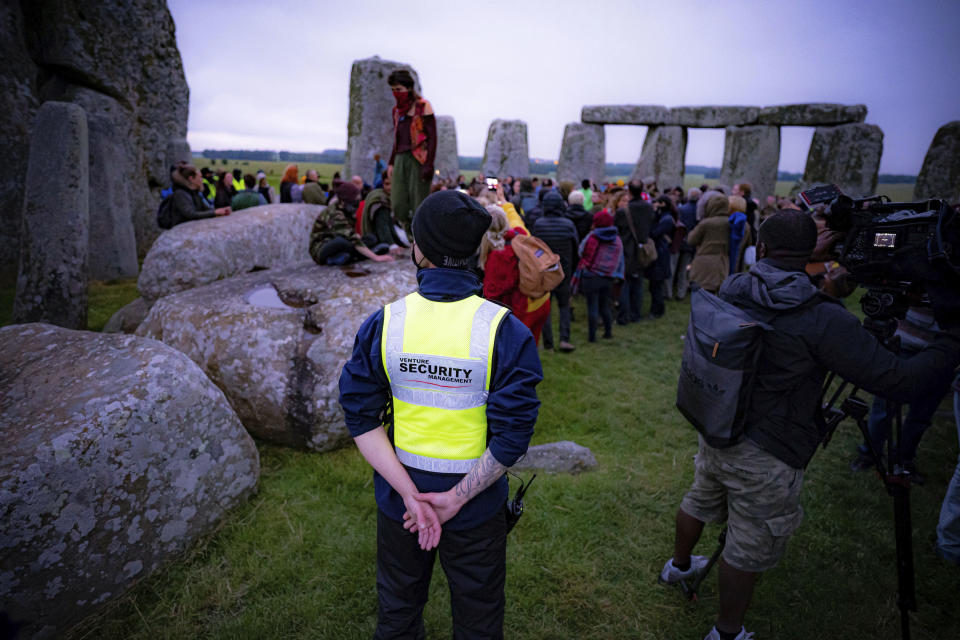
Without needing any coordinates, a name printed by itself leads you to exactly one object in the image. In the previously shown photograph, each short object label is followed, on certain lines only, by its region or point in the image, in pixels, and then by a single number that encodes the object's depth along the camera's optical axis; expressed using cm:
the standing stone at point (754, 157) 1507
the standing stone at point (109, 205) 752
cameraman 182
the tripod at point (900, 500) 211
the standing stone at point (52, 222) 504
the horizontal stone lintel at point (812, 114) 1380
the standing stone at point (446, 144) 1702
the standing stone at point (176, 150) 1048
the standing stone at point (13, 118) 706
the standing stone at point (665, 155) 1659
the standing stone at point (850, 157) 1360
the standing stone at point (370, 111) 1241
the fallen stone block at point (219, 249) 520
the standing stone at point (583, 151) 1694
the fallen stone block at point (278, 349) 358
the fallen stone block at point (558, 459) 368
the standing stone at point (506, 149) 1864
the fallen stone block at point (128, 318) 536
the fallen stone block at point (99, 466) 205
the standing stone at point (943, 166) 1055
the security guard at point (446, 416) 157
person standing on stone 525
